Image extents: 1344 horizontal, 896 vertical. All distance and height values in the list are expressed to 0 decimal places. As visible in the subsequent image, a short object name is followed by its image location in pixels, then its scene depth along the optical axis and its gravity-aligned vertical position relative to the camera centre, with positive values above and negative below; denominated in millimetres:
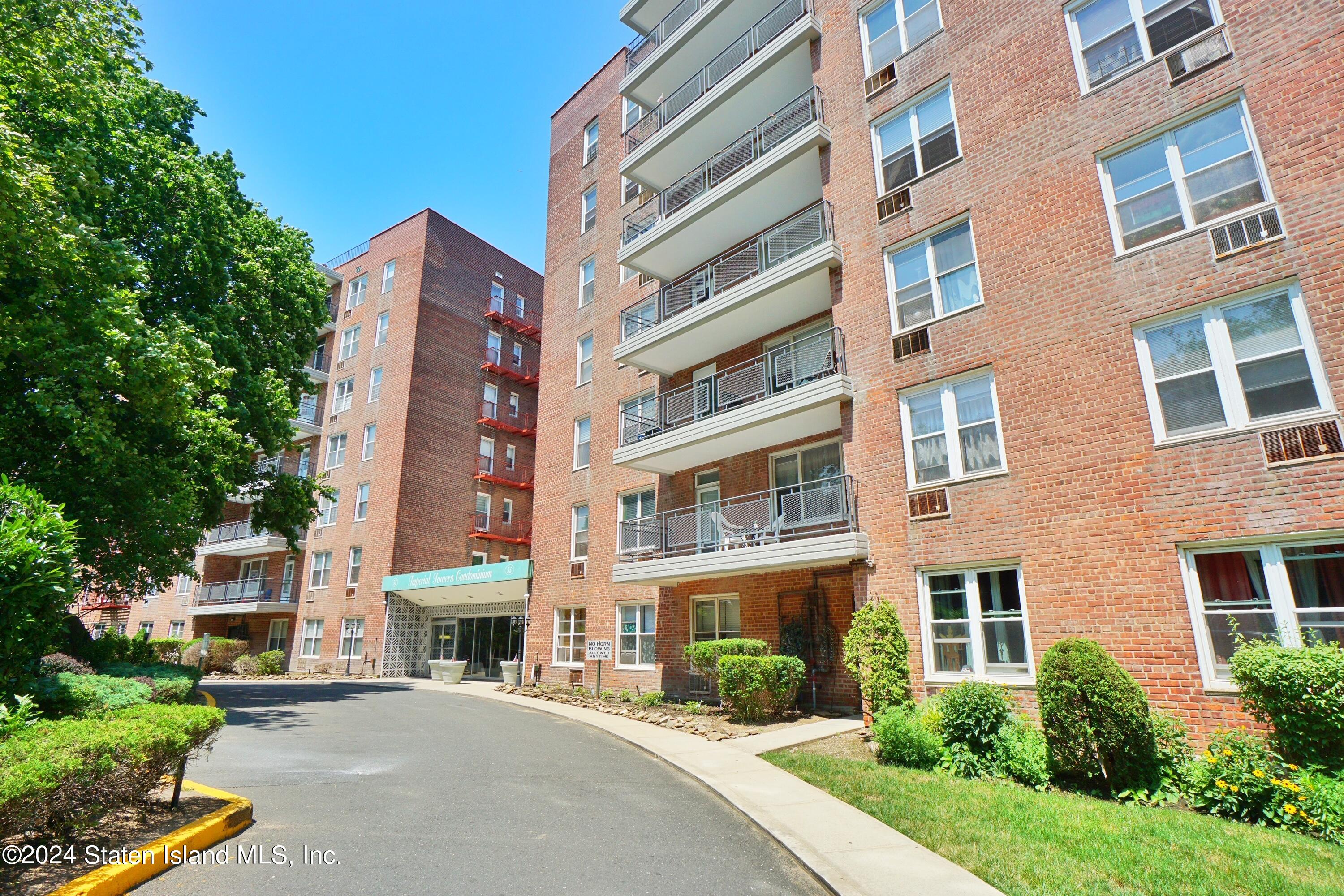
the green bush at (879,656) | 12109 -228
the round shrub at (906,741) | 9938 -1365
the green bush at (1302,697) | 7426 -619
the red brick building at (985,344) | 9664 +5139
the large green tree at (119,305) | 12297 +6473
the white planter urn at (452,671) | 27688 -859
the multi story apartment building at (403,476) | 31328 +8131
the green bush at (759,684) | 14070 -771
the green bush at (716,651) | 15133 -130
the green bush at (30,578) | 6832 +724
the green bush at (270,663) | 32562 -566
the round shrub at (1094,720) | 8406 -938
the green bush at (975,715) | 9859 -1001
